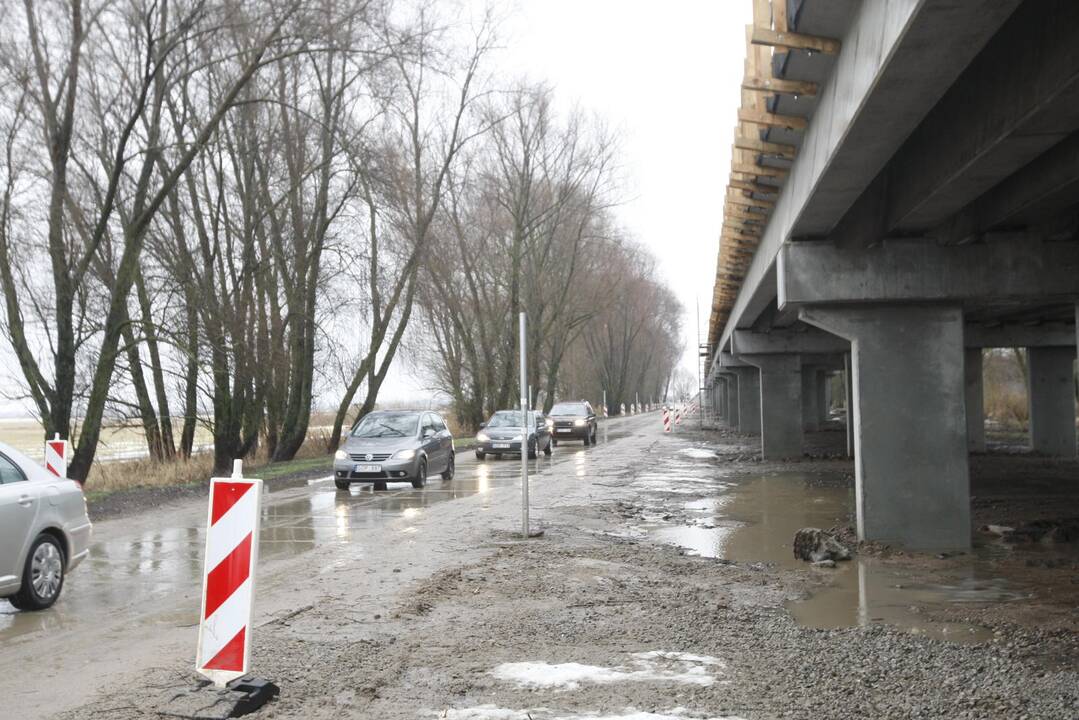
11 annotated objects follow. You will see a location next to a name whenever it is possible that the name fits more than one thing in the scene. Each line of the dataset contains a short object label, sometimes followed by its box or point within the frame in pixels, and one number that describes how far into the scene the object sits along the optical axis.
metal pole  11.95
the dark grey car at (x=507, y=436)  30.17
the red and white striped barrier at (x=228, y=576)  5.37
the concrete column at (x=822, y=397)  59.48
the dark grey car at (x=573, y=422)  38.12
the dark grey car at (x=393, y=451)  19.50
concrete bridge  5.82
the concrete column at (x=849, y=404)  27.80
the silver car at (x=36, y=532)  7.84
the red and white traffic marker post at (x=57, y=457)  13.66
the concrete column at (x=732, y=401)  54.83
